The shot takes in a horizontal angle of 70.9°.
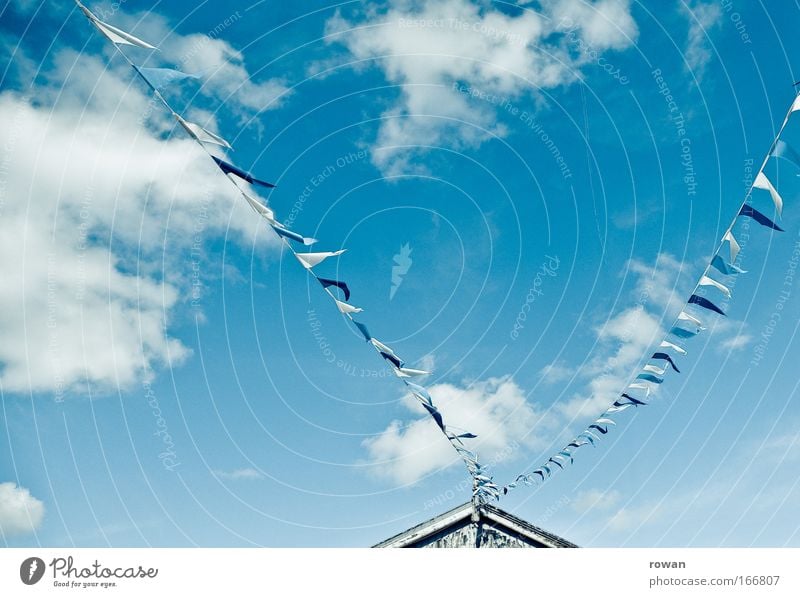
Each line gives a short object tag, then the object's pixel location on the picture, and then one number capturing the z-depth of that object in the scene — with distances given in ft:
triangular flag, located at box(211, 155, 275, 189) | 33.22
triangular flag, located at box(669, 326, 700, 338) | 42.70
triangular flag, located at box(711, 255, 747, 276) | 39.55
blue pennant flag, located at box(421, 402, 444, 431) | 43.19
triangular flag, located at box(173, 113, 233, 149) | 32.35
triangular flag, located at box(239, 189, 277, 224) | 36.42
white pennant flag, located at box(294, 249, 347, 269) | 37.16
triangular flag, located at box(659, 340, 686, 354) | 44.23
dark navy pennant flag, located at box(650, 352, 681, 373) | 44.70
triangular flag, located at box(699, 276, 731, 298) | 40.24
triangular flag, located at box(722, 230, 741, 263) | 39.04
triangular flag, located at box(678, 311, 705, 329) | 42.42
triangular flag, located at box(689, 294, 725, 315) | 40.93
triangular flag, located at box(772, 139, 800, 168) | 35.58
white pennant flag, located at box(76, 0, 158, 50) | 29.71
